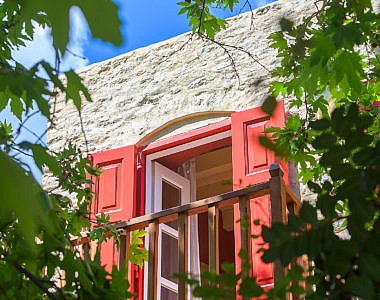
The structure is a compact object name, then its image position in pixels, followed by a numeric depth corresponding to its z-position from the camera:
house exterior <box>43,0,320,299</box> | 5.93
